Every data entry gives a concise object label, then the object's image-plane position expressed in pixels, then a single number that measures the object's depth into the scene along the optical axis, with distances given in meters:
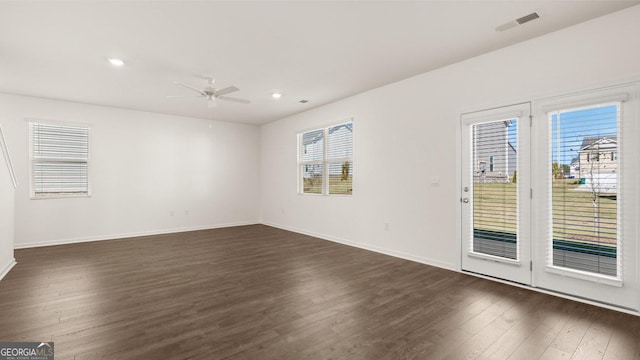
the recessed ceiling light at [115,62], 3.66
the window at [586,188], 2.74
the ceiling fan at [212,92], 4.15
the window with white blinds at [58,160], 5.43
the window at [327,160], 5.63
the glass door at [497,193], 3.27
